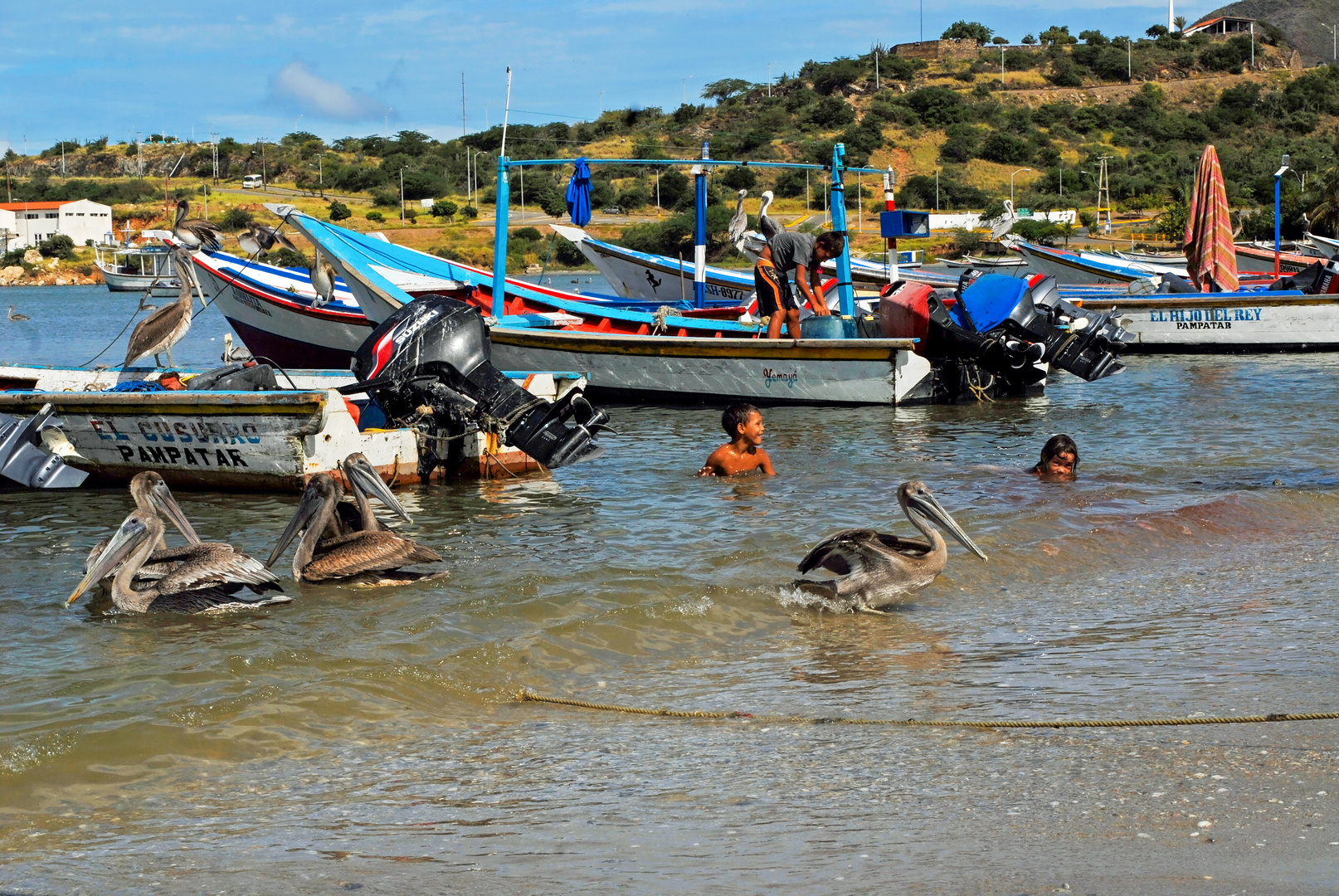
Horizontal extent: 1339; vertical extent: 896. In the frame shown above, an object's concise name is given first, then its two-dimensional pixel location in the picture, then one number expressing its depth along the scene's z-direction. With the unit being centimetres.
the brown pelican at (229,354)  1750
